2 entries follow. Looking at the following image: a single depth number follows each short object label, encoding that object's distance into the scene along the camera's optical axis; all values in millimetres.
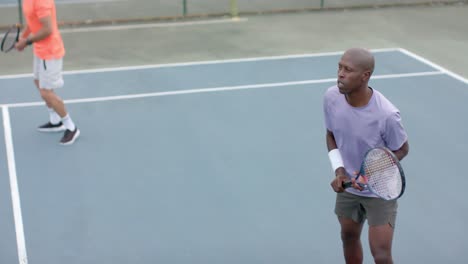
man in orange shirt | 14648
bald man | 8609
